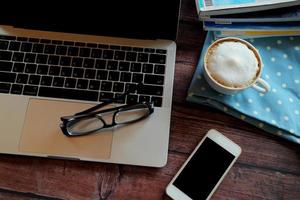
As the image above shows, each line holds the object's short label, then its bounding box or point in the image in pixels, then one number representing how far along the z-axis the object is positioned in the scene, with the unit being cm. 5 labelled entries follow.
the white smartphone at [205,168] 57
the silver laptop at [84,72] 58
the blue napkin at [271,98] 60
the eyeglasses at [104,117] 58
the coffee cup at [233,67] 56
